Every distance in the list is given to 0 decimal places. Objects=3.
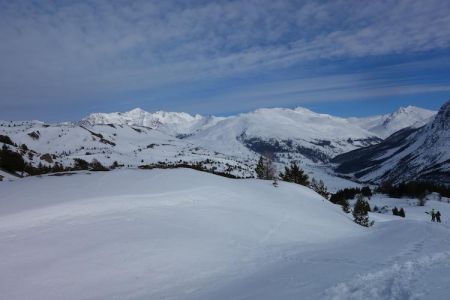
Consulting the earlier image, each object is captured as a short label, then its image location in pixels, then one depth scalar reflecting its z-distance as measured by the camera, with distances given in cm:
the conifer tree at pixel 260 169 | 8458
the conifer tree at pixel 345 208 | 5300
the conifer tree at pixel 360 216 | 4722
